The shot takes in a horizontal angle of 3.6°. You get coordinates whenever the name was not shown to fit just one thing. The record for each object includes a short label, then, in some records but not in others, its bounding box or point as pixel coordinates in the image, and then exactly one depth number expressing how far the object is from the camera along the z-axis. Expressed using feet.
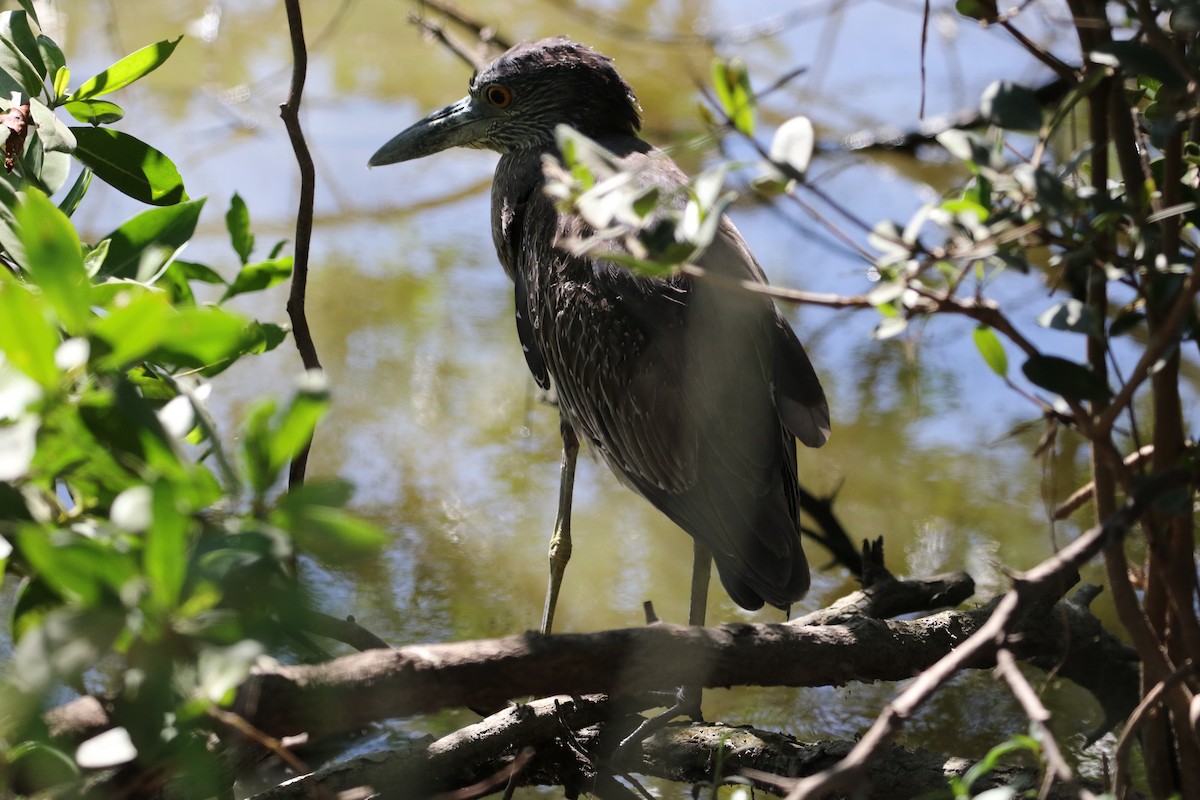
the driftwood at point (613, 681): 27.63
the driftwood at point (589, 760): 35.71
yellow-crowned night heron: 35.99
